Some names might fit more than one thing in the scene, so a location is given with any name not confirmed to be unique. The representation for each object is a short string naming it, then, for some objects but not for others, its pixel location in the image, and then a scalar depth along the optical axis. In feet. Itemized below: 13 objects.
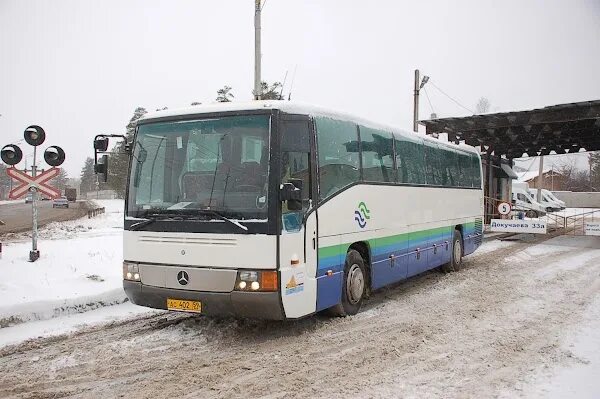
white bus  20.03
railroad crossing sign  38.70
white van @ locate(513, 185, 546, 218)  115.30
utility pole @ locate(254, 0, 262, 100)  49.26
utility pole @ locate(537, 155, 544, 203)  147.78
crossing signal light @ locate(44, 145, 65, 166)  38.40
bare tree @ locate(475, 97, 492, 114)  269.38
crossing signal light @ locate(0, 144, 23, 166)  37.55
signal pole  36.11
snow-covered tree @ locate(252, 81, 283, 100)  83.70
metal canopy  65.63
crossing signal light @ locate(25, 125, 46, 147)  37.60
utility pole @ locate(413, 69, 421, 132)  83.66
